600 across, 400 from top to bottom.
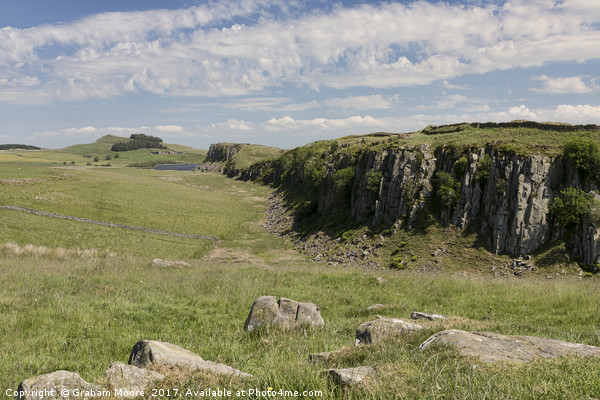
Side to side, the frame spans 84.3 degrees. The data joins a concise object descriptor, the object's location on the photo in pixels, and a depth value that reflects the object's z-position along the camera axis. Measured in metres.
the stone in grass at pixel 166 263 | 25.40
